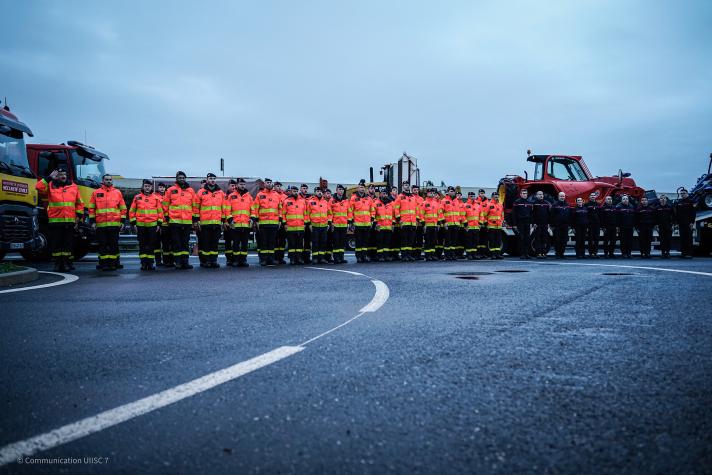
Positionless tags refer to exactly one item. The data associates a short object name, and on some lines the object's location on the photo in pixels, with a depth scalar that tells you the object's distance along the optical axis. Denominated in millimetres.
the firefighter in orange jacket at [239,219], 12906
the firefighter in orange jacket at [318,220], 13883
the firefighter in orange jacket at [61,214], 10828
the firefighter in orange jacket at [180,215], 12062
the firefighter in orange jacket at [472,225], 15891
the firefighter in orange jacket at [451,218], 15750
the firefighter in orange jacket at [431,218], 15656
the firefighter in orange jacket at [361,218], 14664
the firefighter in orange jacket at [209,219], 12477
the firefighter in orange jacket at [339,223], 14227
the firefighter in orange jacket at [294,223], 13461
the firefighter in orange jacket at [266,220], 13133
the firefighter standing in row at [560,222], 15938
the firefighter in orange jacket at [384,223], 14969
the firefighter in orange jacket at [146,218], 11867
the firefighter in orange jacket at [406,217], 15117
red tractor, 17188
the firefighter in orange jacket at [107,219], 11242
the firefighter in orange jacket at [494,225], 16047
